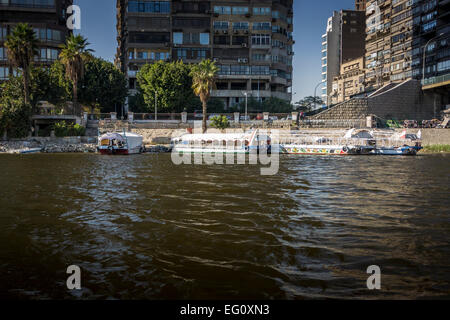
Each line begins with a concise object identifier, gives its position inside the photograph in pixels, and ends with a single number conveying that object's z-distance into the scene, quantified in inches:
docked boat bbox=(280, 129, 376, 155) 1883.6
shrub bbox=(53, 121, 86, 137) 2251.5
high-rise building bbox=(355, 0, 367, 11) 5177.2
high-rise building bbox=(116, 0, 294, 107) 3398.1
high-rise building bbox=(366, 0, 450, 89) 2881.4
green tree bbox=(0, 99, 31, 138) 2046.0
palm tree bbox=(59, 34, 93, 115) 2336.4
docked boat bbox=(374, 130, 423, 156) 1878.7
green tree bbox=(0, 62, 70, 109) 2292.1
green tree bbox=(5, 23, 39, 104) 2050.9
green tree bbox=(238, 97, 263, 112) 3230.8
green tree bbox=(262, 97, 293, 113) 3166.8
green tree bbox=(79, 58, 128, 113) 2667.3
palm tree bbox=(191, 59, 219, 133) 2356.1
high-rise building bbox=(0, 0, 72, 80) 2834.6
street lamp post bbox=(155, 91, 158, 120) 2659.9
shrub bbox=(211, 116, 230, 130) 2426.2
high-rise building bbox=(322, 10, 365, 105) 4736.7
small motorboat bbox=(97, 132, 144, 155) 1891.0
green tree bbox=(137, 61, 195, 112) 2682.1
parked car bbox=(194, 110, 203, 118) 2581.2
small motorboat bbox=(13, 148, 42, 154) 1951.3
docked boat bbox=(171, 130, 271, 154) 1846.7
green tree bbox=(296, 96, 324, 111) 4408.2
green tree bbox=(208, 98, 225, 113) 3127.5
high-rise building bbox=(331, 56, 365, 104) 3956.7
